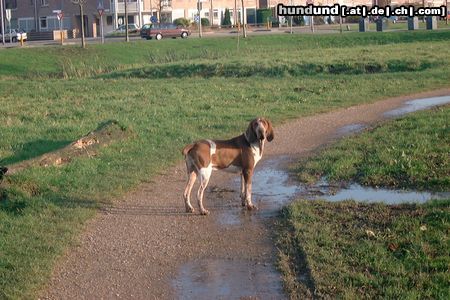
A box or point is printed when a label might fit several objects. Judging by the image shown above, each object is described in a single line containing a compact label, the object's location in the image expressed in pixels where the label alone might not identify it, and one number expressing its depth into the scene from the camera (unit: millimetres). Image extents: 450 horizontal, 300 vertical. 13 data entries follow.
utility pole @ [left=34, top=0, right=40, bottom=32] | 82062
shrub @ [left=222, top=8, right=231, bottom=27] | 81438
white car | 64887
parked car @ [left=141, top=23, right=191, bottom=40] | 63500
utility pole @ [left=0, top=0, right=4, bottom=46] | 62025
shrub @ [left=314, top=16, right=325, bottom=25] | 81875
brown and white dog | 9938
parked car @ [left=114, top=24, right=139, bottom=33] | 73425
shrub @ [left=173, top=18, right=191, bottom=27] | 75262
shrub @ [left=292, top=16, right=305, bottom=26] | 81688
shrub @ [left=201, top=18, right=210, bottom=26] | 81575
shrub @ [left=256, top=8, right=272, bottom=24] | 83812
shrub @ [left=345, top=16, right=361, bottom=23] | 80000
